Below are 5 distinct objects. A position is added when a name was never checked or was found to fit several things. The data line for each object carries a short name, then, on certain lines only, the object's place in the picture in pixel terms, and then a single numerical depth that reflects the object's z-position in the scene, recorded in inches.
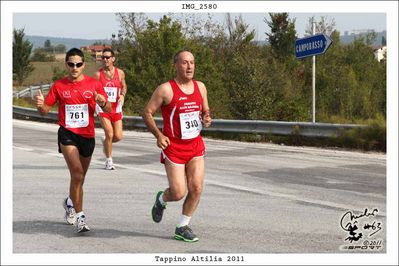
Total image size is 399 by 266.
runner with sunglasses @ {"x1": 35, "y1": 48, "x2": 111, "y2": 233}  295.9
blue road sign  644.7
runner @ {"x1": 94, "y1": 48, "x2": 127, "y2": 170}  486.0
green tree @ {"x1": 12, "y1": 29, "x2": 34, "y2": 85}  1542.8
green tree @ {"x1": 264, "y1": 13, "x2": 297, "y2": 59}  1695.4
